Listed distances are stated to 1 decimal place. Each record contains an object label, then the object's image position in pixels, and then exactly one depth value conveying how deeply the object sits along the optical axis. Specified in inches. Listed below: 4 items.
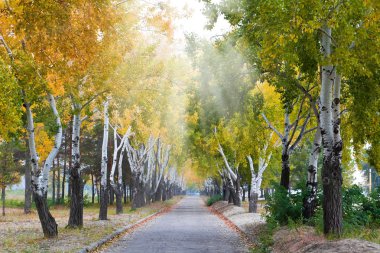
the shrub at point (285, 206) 693.9
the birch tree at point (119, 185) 1237.7
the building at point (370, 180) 4259.4
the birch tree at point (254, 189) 1290.6
